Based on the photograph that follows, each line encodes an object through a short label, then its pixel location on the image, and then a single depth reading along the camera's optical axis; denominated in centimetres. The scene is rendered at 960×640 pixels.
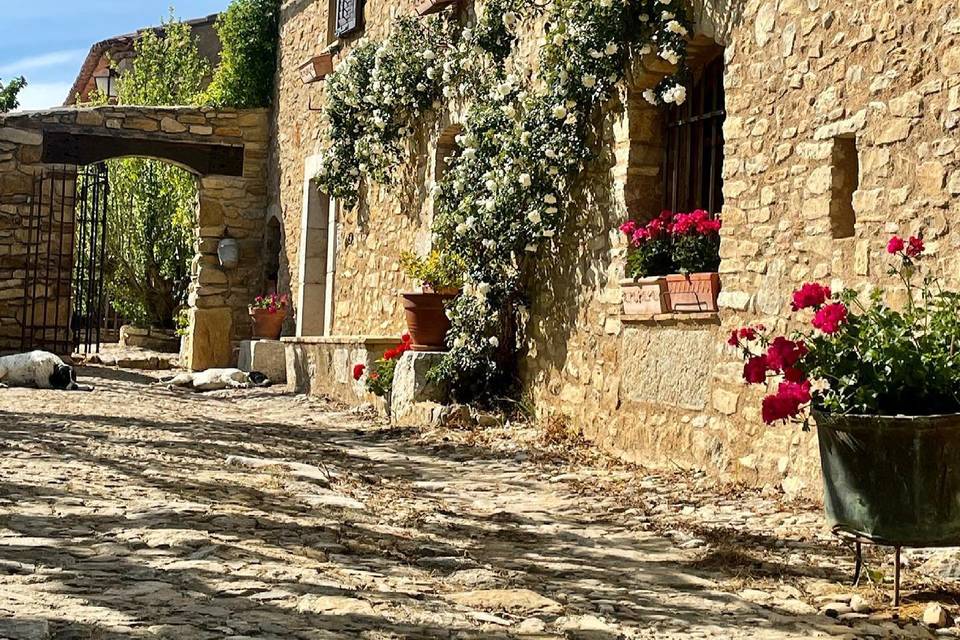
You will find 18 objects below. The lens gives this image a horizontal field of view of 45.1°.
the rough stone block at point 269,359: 1254
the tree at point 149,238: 1616
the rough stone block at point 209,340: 1374
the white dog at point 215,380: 1187
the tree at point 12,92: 2722
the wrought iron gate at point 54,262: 1241
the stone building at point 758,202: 441
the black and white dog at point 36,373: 1019
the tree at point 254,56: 1444
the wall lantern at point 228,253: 1405
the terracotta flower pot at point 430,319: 816
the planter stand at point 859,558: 335
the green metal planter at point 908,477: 335
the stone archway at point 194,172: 1252
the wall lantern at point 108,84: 1936
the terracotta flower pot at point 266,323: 1293
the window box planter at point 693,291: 562
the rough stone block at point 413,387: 784
